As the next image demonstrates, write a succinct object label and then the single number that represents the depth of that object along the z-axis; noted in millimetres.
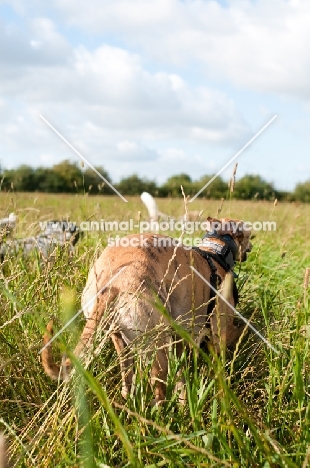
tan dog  2533
